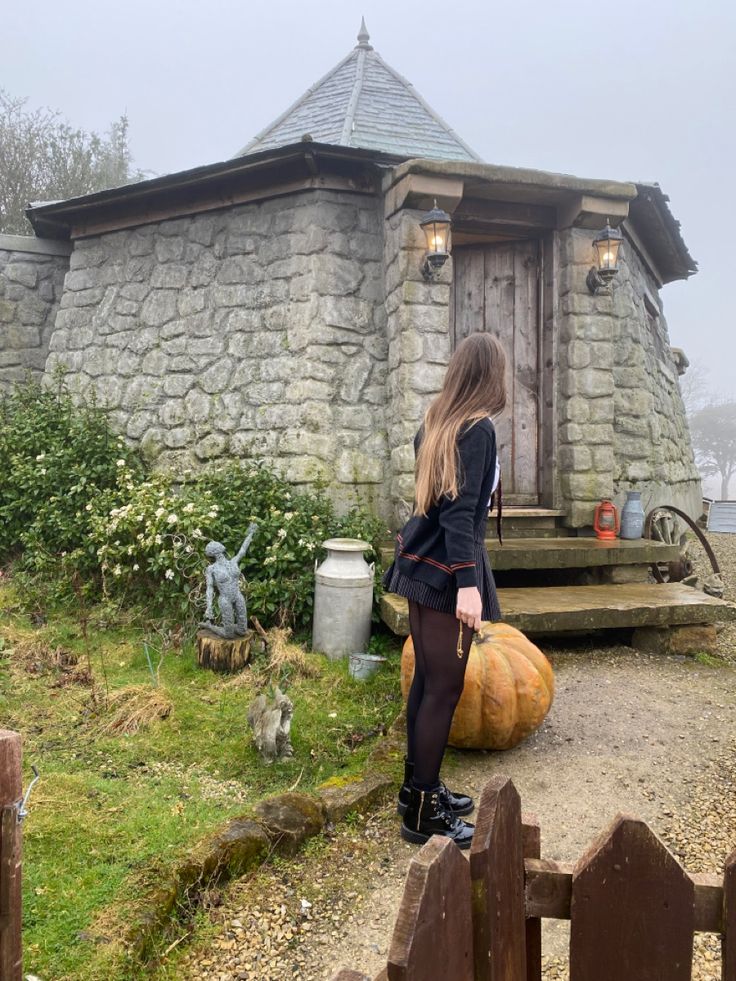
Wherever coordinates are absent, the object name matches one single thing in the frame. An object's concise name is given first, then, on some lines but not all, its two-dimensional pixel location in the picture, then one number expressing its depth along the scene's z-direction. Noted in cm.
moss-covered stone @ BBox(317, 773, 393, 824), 274
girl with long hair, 245
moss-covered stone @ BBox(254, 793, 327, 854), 251
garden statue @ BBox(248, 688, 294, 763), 326
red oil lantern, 600
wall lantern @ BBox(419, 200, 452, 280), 536
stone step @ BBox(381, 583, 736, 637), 458
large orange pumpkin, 316
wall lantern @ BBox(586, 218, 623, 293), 582
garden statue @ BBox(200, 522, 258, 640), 427
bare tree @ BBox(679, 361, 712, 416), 4178
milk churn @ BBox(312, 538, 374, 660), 468
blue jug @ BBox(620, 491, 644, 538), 605
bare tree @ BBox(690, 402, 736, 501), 4169
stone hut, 570
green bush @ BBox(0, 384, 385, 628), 504
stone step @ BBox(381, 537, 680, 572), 529
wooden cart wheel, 640
